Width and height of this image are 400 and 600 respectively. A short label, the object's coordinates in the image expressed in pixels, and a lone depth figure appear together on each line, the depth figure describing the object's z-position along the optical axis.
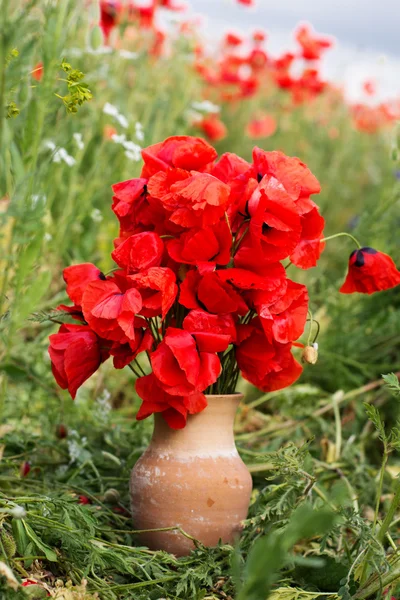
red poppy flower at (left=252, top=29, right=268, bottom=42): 4.78
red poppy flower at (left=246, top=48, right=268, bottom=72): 4.77
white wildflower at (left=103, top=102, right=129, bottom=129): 2.22
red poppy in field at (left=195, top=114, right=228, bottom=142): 4.12
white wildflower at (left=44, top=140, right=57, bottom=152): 2.11
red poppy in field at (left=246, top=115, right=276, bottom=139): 4.49
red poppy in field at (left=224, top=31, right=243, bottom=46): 4.86
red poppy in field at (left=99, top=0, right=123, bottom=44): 2.86
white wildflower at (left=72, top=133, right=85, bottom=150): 2.19
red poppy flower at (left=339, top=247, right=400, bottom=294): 1.80
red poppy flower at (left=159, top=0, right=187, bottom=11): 3.42
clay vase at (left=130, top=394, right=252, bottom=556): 1.78
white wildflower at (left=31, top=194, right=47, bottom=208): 1.56
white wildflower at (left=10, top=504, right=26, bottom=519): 1.58
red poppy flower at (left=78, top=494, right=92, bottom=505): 1.86
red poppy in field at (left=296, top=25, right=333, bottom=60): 4.53
